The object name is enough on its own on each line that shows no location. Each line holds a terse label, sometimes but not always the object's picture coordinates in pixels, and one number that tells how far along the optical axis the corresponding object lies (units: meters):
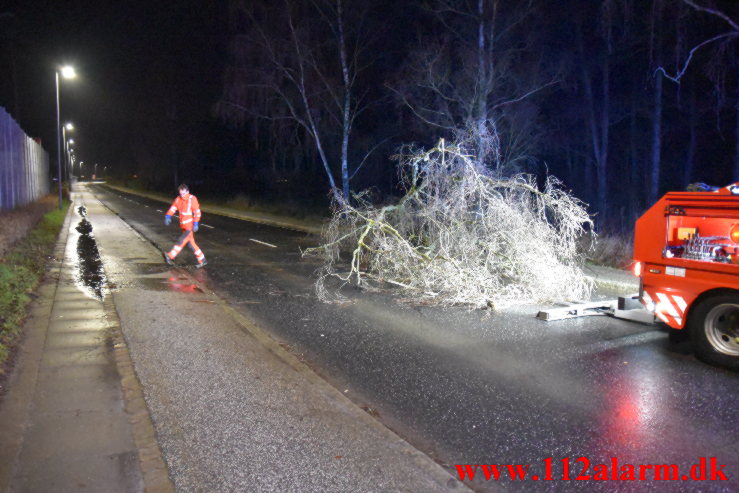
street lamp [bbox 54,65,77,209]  25.58
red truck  5.88
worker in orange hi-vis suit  12.30
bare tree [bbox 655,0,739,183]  14.08
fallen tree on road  9.09
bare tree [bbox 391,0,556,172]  17.78
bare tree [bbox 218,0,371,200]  22.73
